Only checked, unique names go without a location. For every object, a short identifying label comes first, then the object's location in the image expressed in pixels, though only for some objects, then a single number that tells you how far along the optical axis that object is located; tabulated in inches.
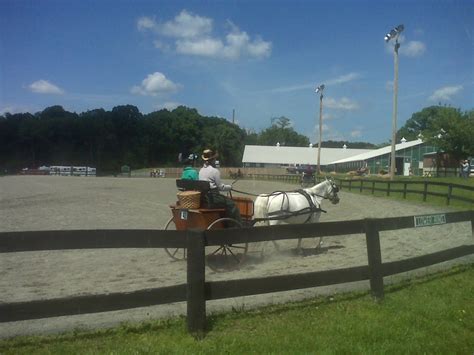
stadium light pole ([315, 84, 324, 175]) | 2203.5
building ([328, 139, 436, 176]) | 2738.7
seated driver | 347.6
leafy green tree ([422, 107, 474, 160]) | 2000.5
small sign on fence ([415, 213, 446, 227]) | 285.0
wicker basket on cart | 338.3
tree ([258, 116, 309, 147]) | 5675.7
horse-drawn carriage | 339.6
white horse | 416.8
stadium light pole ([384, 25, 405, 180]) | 1395.2
